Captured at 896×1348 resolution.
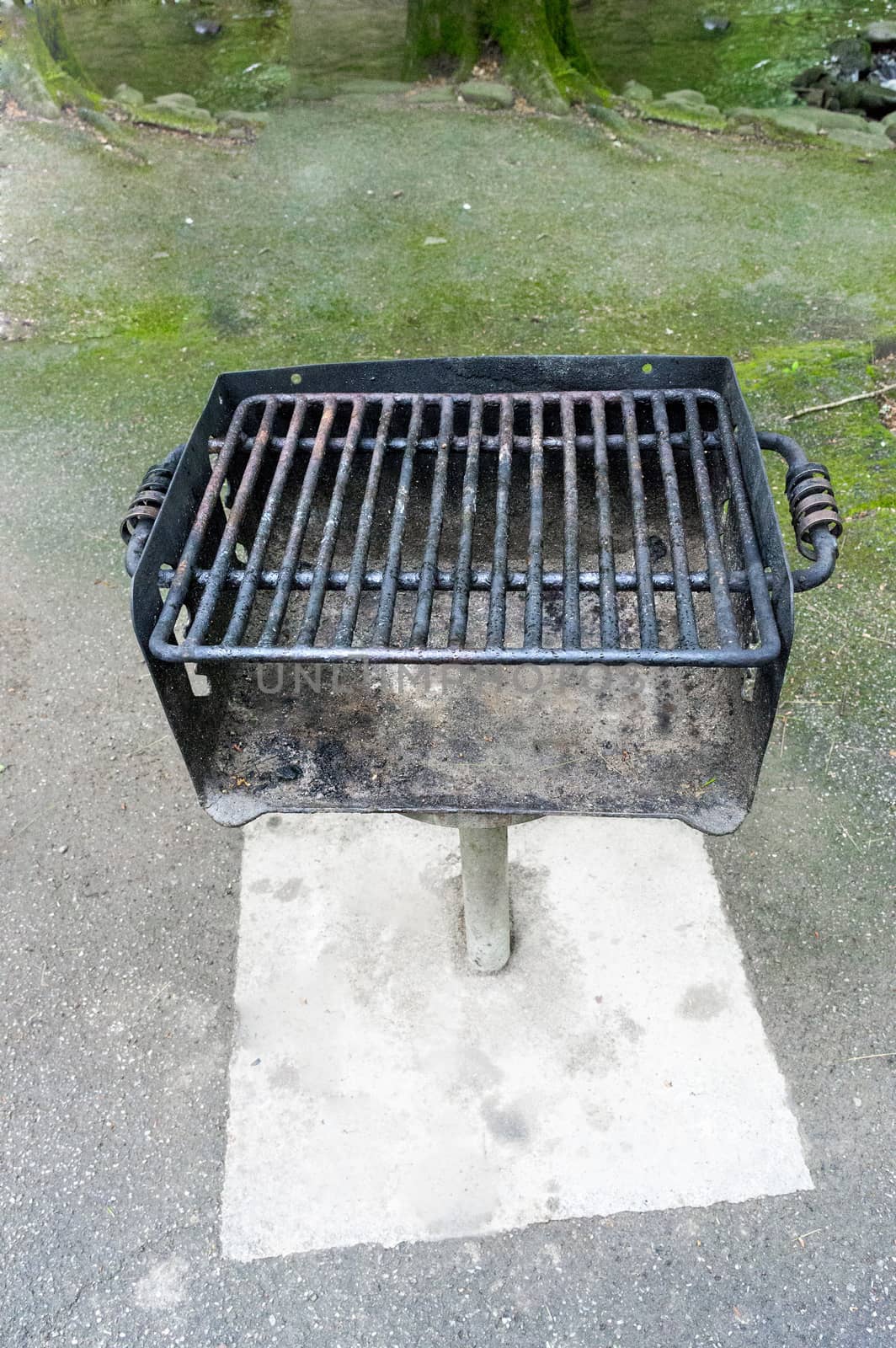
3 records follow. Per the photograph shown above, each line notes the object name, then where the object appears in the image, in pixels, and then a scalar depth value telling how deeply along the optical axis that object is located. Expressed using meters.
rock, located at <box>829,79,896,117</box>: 8.48
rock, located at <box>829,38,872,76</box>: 9.54
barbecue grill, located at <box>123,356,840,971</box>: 1.79
